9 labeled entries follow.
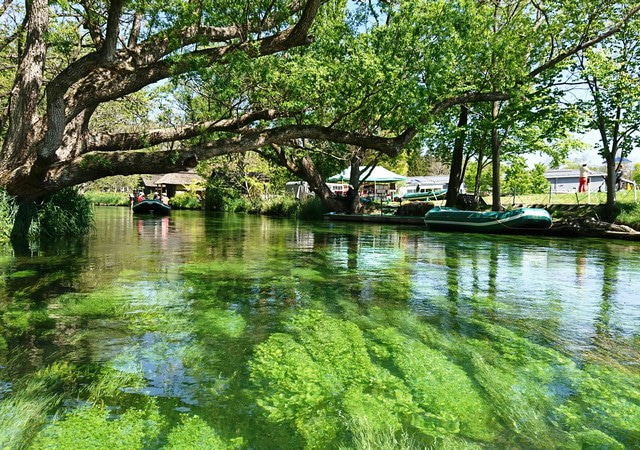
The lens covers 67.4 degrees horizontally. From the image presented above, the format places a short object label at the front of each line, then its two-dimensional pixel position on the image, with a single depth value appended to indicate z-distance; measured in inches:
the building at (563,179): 2133.4
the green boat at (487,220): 726.6
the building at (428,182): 2356.8
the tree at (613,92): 714.2
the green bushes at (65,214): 599.5
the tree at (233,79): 447.8
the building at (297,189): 1726.1
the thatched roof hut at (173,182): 2541.8
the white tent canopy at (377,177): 1182.9
